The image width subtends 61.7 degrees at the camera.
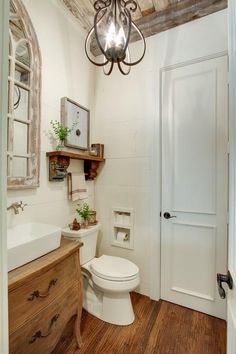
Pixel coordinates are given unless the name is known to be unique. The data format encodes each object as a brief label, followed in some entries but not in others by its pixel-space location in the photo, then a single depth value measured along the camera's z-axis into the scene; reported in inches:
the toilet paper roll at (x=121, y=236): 85.9
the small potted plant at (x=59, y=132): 69.8
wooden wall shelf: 66.8
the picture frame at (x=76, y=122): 73.4
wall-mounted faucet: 53.5
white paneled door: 68.6
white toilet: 63.5
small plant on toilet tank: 77.8
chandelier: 55.1
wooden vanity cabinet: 38.1
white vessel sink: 40.9
